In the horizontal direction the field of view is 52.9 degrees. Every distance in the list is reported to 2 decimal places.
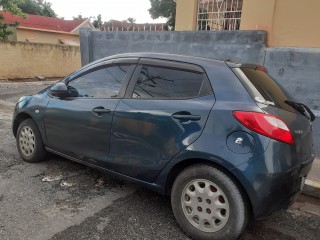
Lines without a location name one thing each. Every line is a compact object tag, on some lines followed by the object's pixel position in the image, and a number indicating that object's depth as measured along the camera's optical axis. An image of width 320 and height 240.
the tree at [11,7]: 11.50
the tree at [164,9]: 25.28
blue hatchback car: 2.51
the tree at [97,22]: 39.06
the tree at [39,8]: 38.28
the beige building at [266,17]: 5.34
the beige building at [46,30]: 23.81
